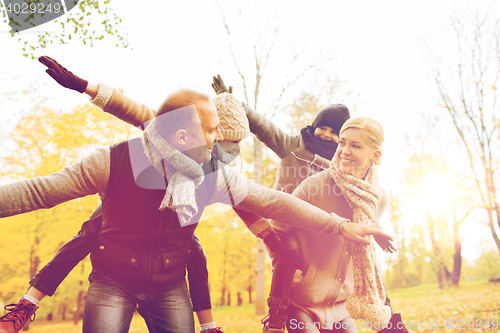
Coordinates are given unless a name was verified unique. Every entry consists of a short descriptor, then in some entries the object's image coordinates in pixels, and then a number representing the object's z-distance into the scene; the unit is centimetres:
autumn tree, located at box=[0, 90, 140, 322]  1131
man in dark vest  167
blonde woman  235
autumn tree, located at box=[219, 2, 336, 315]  1144
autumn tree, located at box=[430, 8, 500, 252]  1212
